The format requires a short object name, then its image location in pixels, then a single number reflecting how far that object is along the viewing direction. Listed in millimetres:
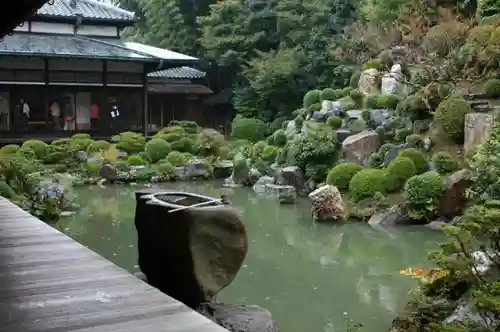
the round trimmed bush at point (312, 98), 19031
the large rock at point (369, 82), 17281
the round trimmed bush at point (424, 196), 10633
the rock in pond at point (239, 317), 4691
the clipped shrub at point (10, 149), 16241
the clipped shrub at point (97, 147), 18209
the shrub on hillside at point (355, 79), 18766
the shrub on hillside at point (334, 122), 16031
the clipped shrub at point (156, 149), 18766
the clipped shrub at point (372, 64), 17806
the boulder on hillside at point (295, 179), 14508
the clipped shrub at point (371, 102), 15808
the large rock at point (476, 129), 11266
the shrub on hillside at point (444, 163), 11508
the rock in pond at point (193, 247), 4559
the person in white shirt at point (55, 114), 21109
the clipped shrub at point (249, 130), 21859
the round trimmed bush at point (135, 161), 18031
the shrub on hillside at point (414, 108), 13656
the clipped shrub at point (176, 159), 18064
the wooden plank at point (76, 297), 2402
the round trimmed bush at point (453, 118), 12227
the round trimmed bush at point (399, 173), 11984
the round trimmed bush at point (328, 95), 18625
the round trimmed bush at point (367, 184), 11945
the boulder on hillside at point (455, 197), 10523
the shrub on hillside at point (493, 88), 12459
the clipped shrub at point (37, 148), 17688
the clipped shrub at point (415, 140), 13086
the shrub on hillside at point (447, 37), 14141
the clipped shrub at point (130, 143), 19297
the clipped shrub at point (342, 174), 13070
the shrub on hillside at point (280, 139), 18203
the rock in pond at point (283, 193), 13508
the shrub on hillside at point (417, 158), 12227
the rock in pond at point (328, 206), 11164
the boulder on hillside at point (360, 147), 14148
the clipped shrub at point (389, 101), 15242
